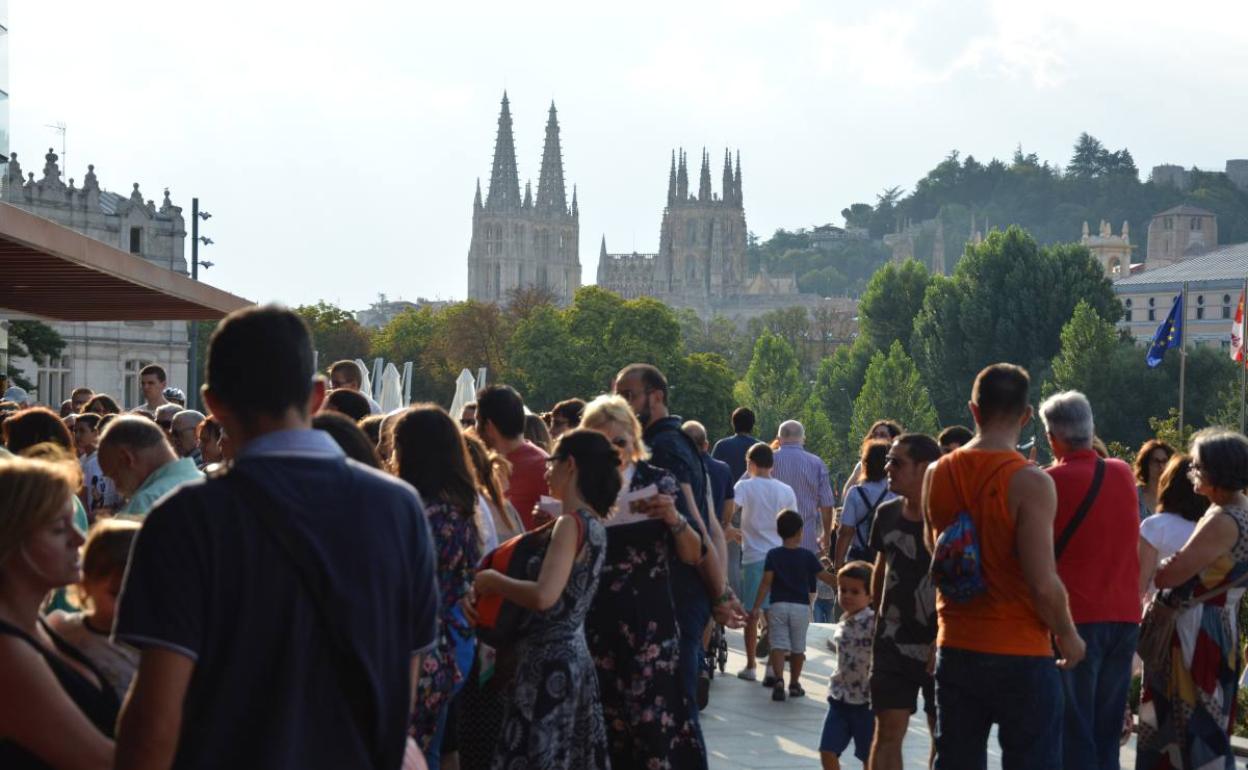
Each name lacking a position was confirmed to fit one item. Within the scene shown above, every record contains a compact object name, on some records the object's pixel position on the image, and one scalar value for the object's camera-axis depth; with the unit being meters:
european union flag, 53.72
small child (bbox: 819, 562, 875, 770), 8.26
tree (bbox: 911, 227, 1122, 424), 77.06
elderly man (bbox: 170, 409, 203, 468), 9.34
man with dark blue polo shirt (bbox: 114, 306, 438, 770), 3.25
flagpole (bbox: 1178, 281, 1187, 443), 55.75
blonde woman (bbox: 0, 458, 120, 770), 3.37
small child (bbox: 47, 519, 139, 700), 4.02
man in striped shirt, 14.34
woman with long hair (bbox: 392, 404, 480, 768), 5.81
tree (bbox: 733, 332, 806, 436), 97.88
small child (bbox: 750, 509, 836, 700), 11.61
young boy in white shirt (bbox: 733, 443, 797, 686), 12.69
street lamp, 38.94
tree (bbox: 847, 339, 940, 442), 79.31
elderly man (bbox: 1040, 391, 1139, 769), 6.76
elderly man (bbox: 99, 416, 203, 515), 6.07
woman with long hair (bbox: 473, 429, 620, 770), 6.04
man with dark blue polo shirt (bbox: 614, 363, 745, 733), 7.34
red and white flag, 51.59
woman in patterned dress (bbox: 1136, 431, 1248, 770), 7.33
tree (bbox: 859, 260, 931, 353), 88.12
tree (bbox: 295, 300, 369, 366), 85.19
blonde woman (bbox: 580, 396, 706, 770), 6.57
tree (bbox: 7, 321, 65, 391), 35.91
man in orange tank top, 6.00
